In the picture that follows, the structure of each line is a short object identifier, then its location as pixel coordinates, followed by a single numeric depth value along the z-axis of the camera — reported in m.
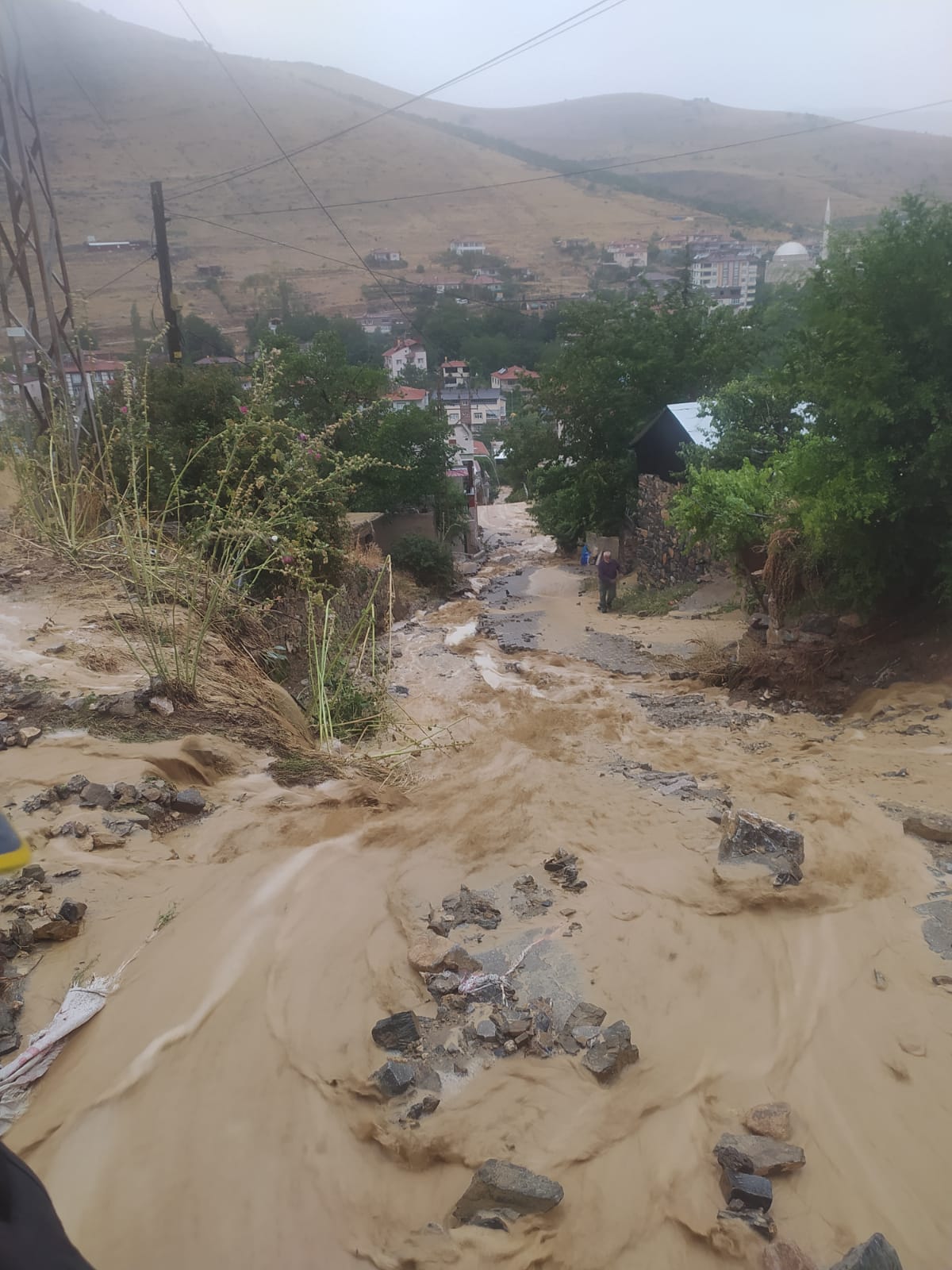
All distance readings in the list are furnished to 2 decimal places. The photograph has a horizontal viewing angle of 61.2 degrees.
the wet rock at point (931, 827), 4.13
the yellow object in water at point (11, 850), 1.33
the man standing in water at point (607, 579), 16.09
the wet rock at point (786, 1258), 2.09
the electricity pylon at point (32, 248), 7.42
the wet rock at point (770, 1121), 2.44
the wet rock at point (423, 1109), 2.50
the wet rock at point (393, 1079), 2.56
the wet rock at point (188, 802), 3.85
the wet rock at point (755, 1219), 2.17
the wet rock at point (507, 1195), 2.21
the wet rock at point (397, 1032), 2.75
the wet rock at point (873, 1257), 1.96
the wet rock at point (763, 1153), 2.31
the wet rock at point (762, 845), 3.89
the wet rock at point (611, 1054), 2.68
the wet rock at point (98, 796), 3.64
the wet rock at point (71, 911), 2.94
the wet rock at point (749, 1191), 2.22
